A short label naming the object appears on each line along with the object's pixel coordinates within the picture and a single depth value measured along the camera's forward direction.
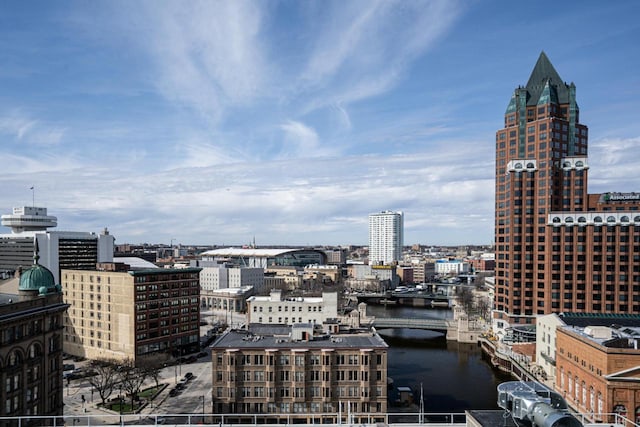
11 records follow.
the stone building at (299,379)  65.62
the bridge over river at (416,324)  135.25
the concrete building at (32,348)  45.67
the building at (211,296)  195.68
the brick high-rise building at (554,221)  108.06
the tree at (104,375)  76.30
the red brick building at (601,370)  54.12
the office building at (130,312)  100.06
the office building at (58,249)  147.12
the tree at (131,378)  75.94
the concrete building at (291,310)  104.69
